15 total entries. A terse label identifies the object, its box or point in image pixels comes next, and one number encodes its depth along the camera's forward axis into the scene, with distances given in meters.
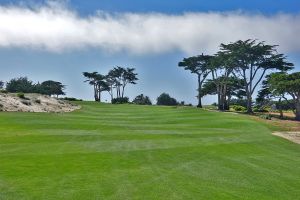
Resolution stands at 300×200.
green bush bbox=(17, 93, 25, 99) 43.65
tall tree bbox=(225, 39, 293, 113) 57.52
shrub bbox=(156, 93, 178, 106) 92.74
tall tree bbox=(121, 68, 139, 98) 97.09
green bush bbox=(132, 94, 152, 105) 92.59
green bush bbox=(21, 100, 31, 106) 41.50
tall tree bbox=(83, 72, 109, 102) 92.14
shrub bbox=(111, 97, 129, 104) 86.65
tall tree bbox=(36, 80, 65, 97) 90.58
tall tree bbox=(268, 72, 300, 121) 50.36
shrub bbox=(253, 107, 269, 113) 63.58
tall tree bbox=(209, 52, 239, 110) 60.94
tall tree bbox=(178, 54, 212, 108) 73.35
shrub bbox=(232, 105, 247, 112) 65.02
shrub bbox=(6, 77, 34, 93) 77.24
